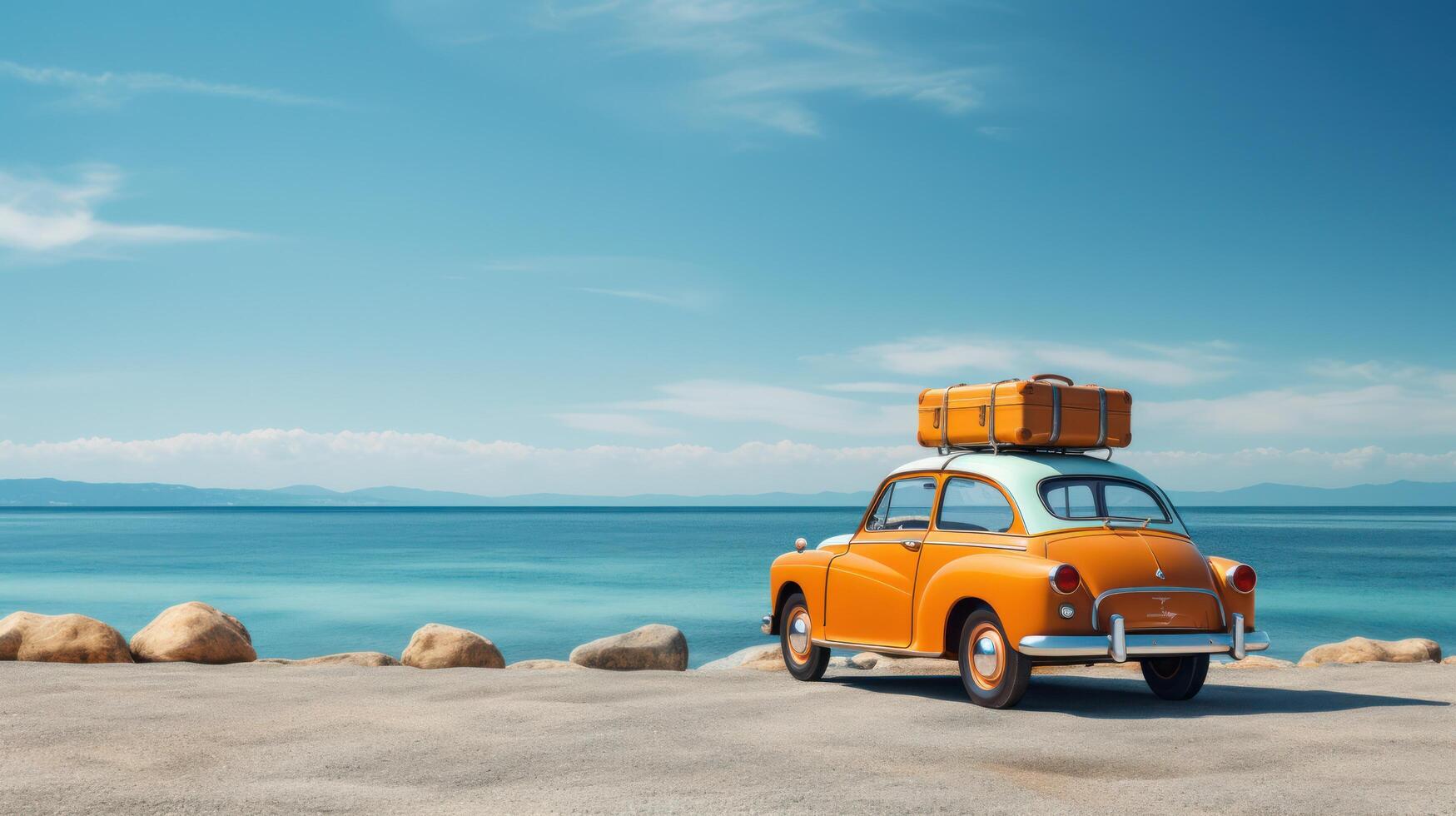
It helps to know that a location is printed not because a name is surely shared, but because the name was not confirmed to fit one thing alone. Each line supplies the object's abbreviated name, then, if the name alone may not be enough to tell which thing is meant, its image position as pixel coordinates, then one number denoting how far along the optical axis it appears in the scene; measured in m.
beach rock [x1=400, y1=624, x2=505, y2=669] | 14.70
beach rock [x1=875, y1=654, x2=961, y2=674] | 13.87
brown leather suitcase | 10.15
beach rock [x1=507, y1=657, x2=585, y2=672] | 16.23
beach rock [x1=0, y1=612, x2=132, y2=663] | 12.60
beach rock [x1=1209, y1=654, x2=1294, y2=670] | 15.84
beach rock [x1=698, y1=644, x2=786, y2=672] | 16.70
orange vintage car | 8.92
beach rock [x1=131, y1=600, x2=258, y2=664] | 13.13
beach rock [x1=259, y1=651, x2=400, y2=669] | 14.80
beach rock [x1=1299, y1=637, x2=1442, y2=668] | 16.28
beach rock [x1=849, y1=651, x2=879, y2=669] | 17.00
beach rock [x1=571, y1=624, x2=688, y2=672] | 15.69
